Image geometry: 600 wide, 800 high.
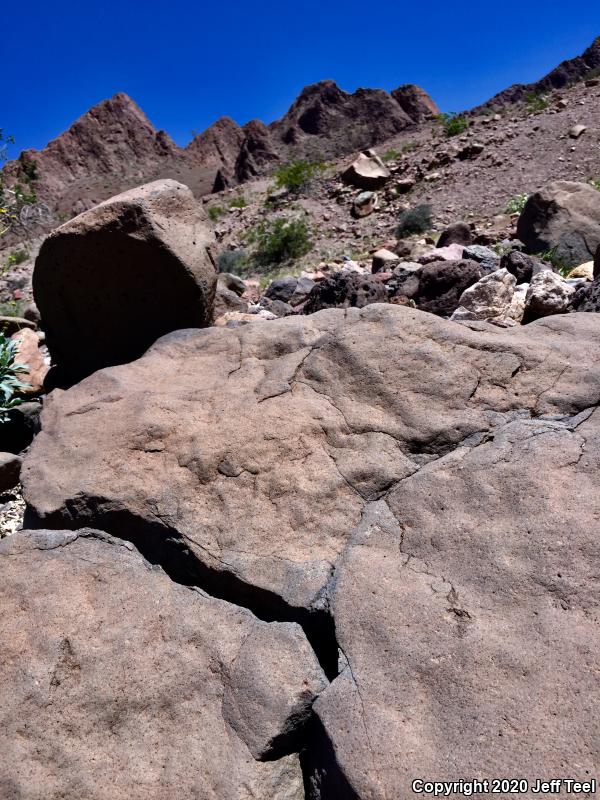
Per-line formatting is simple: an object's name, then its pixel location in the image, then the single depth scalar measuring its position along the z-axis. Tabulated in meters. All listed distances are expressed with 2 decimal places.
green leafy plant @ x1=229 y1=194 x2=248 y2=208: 15.31
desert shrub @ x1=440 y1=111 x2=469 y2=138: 13.87
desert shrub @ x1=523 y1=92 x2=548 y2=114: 13.30
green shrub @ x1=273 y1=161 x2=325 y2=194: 13.67
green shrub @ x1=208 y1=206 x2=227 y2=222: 14.83
